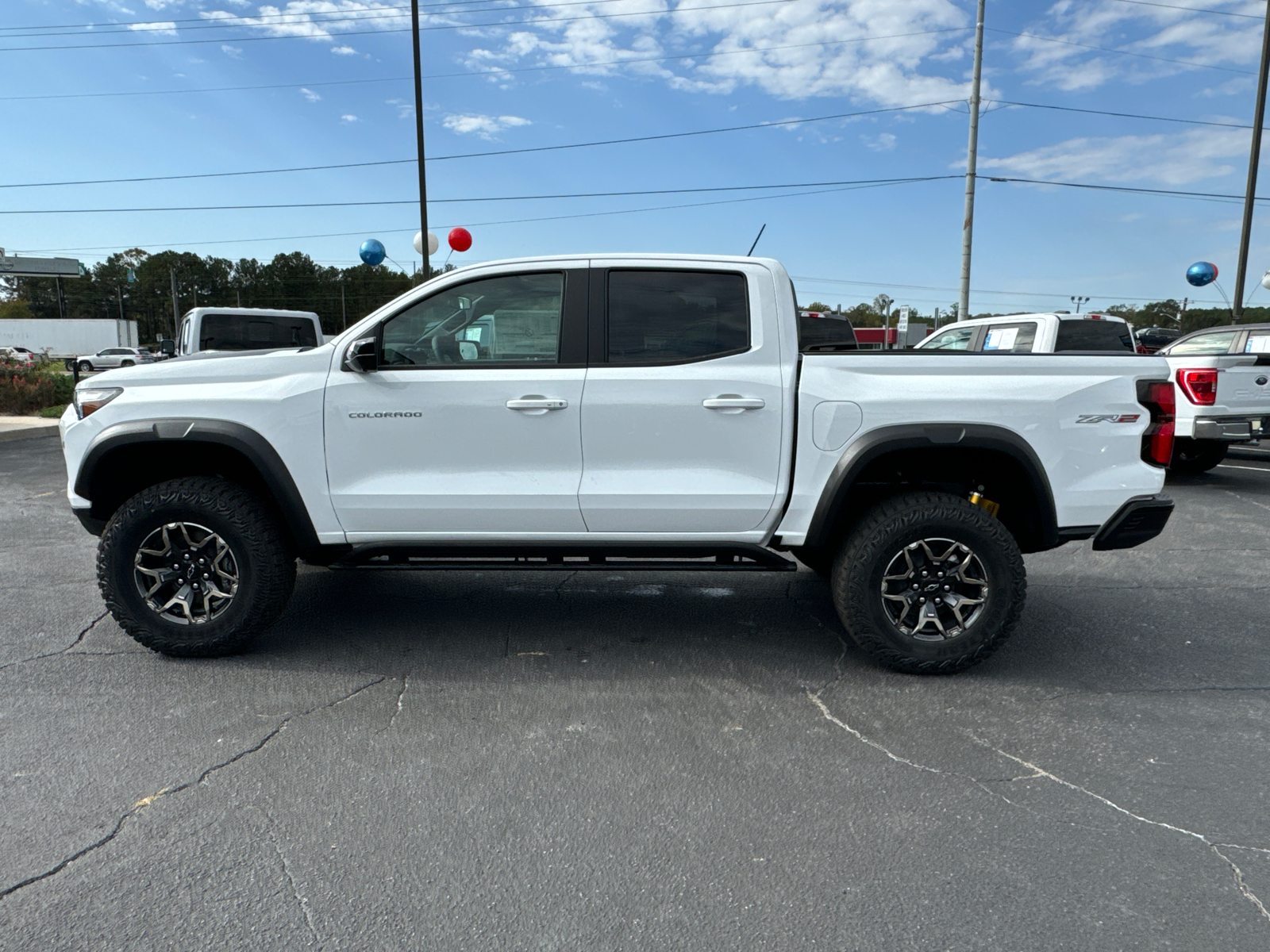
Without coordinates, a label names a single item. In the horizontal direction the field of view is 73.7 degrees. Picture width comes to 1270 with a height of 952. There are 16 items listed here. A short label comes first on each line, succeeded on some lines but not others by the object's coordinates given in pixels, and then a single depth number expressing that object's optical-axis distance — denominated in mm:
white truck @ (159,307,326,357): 10875
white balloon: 16812
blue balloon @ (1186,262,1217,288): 22719
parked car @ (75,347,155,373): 46469
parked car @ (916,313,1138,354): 10023
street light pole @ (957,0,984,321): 19219
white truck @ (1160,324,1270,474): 8977
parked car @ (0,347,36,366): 19750
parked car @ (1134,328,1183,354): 27547
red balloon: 16484
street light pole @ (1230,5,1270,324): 18172
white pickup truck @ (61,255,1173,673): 3865
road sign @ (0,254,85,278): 82875
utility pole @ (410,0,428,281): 16812
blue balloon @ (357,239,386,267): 17828
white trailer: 60562
